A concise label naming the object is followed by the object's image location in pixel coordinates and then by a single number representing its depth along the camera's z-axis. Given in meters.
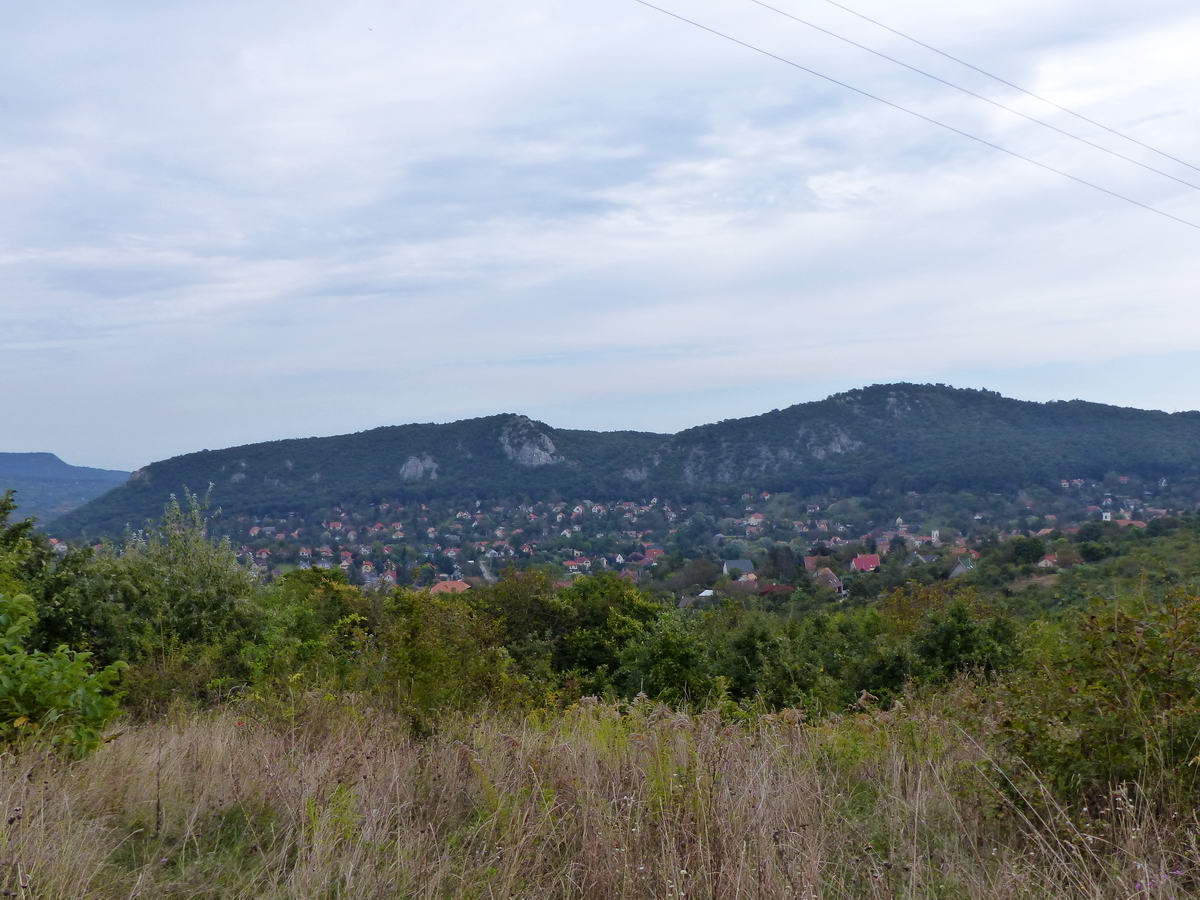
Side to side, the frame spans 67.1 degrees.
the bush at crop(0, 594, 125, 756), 4.21
